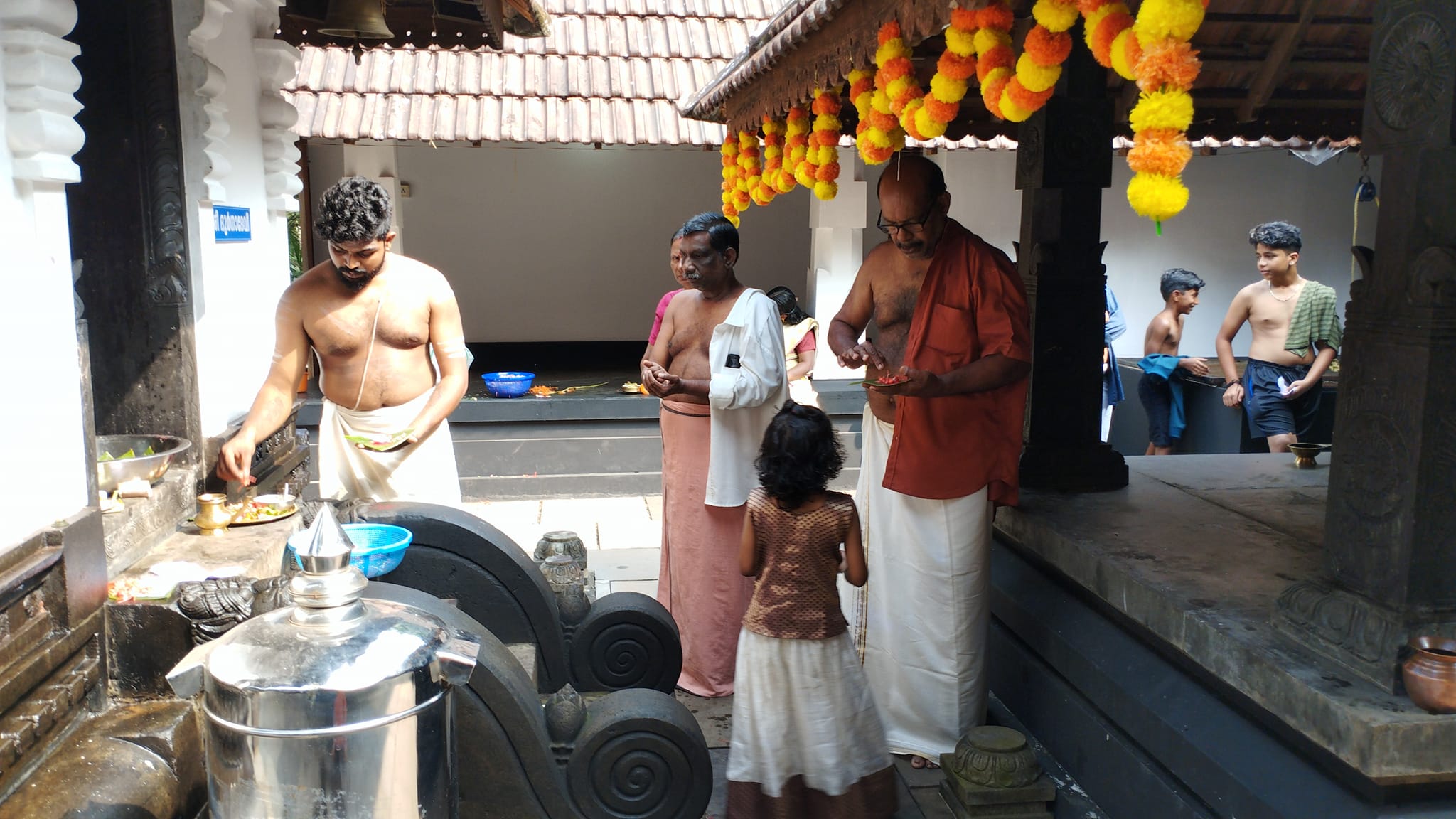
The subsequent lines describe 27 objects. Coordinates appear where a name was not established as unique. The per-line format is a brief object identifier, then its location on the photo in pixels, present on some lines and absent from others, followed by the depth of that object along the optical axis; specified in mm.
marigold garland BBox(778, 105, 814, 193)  5707
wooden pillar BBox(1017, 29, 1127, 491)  4484
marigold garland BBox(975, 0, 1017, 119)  3102
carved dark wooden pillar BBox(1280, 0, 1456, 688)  2332
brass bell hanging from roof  5148
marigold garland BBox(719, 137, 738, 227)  7312
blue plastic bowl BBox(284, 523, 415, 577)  3156
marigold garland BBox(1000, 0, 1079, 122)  2771
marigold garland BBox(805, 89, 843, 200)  5051
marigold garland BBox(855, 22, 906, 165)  4035
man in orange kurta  3959
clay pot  2279
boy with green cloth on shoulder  6801
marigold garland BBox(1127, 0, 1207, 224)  2256
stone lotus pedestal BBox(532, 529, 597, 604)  4742
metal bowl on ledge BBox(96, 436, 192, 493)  3572
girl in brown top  3363
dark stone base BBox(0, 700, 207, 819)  2463
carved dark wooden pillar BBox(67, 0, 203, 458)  4020
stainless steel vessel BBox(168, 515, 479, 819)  1848
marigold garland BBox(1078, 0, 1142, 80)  2451
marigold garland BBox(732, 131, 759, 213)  6910
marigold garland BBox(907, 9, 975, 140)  3283
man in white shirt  4605
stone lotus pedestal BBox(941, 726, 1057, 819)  3506
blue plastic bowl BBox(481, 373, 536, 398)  8938
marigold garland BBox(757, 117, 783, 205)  6243
